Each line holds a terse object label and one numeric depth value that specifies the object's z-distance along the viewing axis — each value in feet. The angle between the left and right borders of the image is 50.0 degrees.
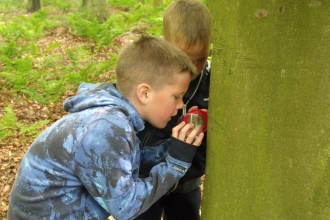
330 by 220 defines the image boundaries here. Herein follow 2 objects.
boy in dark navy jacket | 6.36
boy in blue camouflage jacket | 4.59
